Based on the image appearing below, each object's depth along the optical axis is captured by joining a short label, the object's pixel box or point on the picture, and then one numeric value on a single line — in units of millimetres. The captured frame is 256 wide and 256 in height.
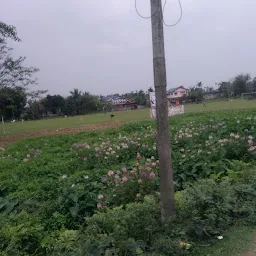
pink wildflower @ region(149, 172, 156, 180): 3719
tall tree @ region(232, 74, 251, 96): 72562
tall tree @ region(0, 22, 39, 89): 18672
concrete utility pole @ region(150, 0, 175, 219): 2971
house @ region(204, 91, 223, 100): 81275
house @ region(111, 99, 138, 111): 78312
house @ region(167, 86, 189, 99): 86581
